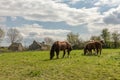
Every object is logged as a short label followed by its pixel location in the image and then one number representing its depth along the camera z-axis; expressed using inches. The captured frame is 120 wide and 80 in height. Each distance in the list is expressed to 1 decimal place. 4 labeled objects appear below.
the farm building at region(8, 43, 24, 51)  1921.3
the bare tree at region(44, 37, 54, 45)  2453.9
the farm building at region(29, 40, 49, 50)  1981.1
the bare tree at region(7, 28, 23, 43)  2279.5
